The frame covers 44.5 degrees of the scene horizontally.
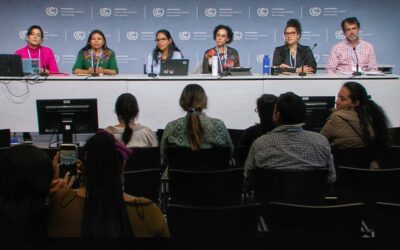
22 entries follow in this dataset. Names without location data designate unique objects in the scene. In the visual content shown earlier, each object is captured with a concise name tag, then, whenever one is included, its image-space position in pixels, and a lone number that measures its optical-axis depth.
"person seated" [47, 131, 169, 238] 1.97
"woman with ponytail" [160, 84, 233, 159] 3.67
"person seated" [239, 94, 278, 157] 3.83
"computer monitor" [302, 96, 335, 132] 4.82
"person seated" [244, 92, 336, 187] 3.03
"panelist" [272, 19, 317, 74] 6.68
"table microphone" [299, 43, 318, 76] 5.91
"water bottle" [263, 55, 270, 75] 6.16
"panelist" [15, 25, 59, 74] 6.62
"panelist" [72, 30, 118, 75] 6.48
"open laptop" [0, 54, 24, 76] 5.61
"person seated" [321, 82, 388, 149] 3.65
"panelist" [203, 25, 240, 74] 6.80
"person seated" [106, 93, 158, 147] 3.71
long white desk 5.57
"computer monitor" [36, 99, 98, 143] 4.65
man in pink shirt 6.69
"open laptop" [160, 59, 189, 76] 5.93
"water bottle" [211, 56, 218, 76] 5.96
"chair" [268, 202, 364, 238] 2.29
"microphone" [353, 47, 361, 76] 5.94
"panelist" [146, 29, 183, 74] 6.63
